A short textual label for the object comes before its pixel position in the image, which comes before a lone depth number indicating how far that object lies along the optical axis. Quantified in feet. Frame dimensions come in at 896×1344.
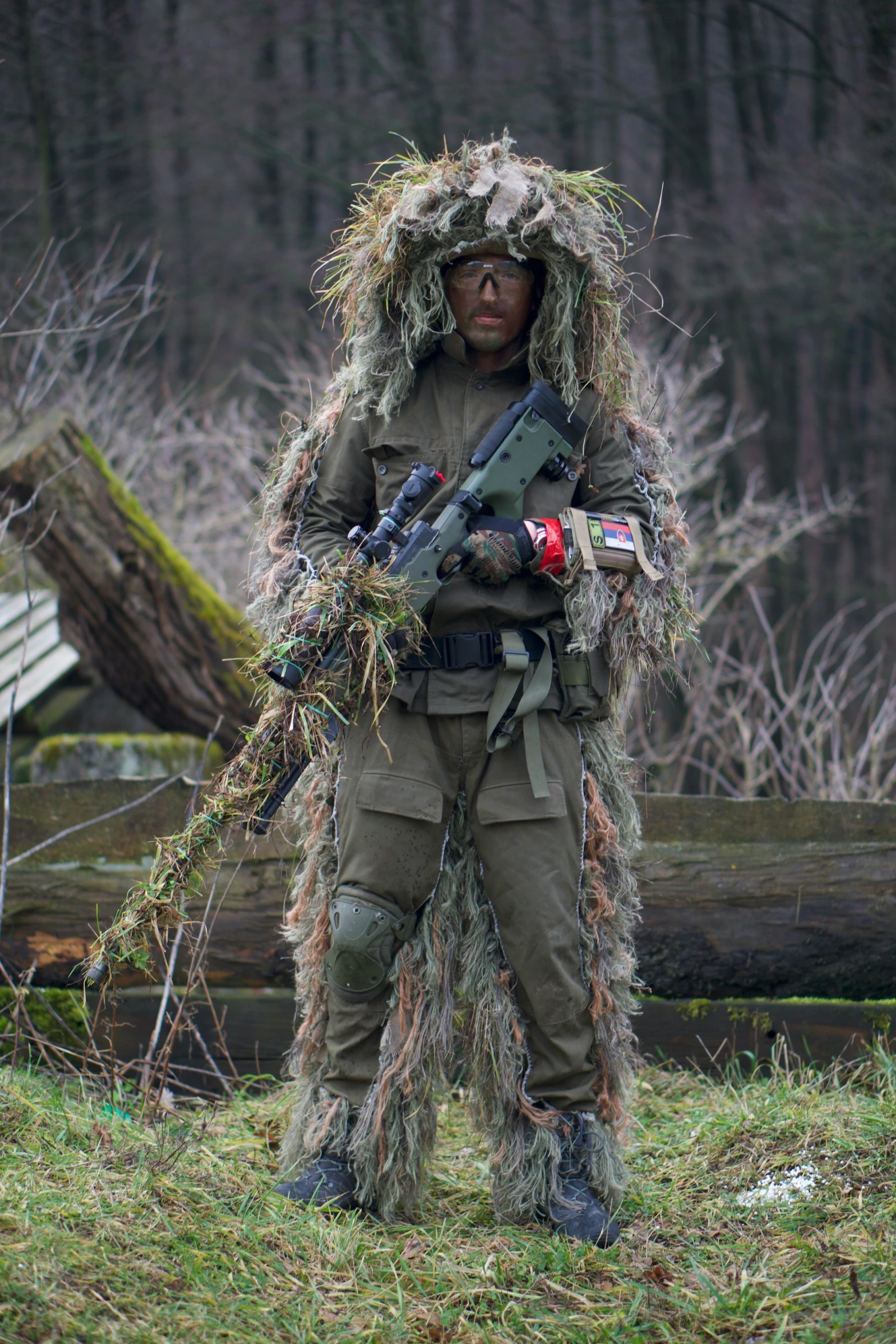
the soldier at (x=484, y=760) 20.25
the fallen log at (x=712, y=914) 27.17
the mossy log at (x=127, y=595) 36.37
